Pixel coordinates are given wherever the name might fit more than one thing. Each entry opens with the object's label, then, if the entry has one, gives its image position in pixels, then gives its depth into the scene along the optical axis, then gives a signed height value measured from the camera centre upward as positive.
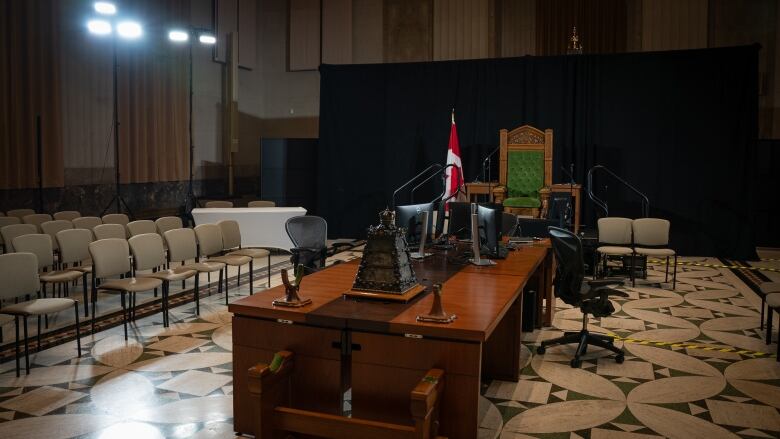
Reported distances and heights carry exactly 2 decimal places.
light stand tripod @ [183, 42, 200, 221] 12.06 -0.33
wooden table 3.30 -0.84
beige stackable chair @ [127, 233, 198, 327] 6.33 -0.72
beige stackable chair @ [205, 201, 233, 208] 10.74 -0.33
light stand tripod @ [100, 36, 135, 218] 10.59 -0.10
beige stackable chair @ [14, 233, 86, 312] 6.26 -0.66
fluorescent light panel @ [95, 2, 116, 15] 9.55 +2.46
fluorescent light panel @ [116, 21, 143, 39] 10.02 +2.27
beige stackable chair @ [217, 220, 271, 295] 7.85 -0.67
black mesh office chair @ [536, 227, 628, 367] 5.02 -0.76
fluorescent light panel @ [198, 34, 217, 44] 11.76 +2.50
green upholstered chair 11.05 +0.33
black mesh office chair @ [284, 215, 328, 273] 6.71 -0.56
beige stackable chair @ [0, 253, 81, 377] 4.92 -0.78
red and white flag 11.55 +0.26
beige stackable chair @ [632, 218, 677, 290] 8.50 -0.58
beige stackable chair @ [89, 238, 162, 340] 5.88 -0.75
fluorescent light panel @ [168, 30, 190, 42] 11.28 +2.46
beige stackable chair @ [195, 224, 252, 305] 7.33 -0.67
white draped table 9.99 -0.59
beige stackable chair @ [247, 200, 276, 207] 10.71 -0.32
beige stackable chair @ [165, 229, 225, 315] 6.91 -0.69
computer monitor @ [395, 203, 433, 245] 5.74 -0.29
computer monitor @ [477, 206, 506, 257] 5.41 -0.34
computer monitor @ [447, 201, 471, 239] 6.46 -0.31
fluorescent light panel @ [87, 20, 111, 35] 9.66 +2.22
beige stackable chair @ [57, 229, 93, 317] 6.74 -0.65
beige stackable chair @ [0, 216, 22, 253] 7.90 -0.47
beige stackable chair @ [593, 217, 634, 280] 8.70 -0.60
